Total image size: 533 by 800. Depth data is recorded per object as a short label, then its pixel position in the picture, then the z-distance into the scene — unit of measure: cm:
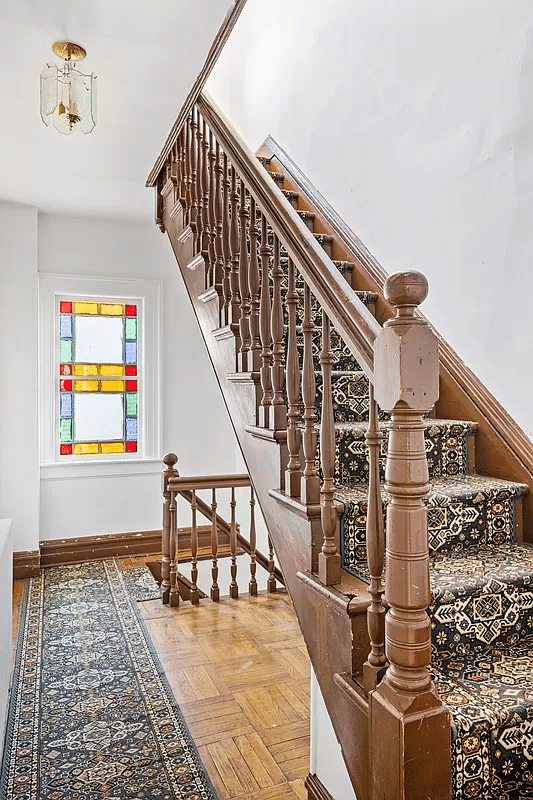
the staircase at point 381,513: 121
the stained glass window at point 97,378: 481
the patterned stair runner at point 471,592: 130
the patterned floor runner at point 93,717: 206
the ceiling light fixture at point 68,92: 244
